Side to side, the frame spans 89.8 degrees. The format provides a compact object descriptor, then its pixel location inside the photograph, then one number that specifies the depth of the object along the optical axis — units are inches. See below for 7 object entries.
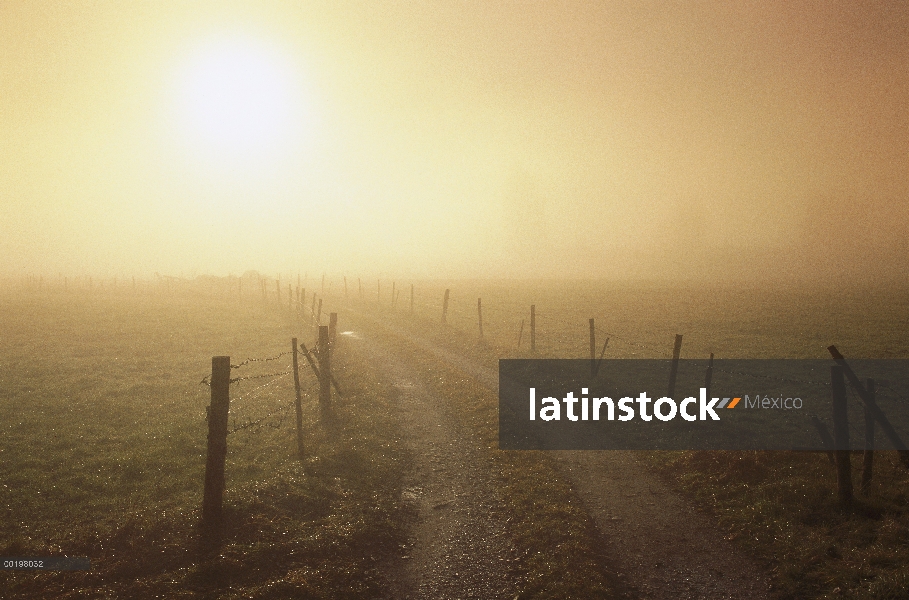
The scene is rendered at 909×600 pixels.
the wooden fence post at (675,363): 633.8
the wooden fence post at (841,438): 364.5
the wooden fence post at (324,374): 594.9
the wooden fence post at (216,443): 370.6
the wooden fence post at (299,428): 522.0
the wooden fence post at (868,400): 360.8
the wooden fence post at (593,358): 767.6
